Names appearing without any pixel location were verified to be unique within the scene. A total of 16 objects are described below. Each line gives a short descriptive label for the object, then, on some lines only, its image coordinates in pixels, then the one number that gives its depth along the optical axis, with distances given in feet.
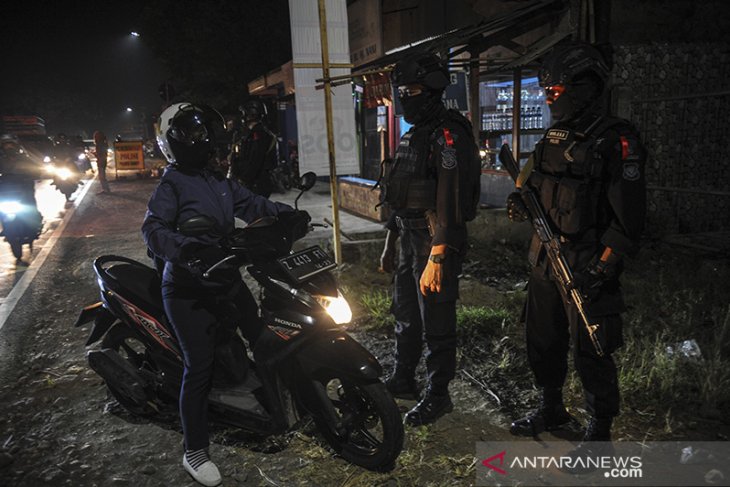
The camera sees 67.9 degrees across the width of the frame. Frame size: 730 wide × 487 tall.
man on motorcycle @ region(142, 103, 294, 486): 9.37
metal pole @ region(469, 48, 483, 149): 26.89
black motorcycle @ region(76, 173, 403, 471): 9.21
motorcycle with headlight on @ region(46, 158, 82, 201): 47.21
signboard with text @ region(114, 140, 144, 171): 68.18
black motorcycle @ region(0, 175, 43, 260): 26.35
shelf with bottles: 36.70
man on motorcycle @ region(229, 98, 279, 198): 24.81
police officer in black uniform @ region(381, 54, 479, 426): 10.57
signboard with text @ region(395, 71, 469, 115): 24.80
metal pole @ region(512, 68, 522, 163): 28.50
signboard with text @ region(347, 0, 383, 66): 37.42
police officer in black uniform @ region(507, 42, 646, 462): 8.75
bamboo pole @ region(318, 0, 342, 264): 20.16
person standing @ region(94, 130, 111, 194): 52.31
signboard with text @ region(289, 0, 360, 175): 20.57
